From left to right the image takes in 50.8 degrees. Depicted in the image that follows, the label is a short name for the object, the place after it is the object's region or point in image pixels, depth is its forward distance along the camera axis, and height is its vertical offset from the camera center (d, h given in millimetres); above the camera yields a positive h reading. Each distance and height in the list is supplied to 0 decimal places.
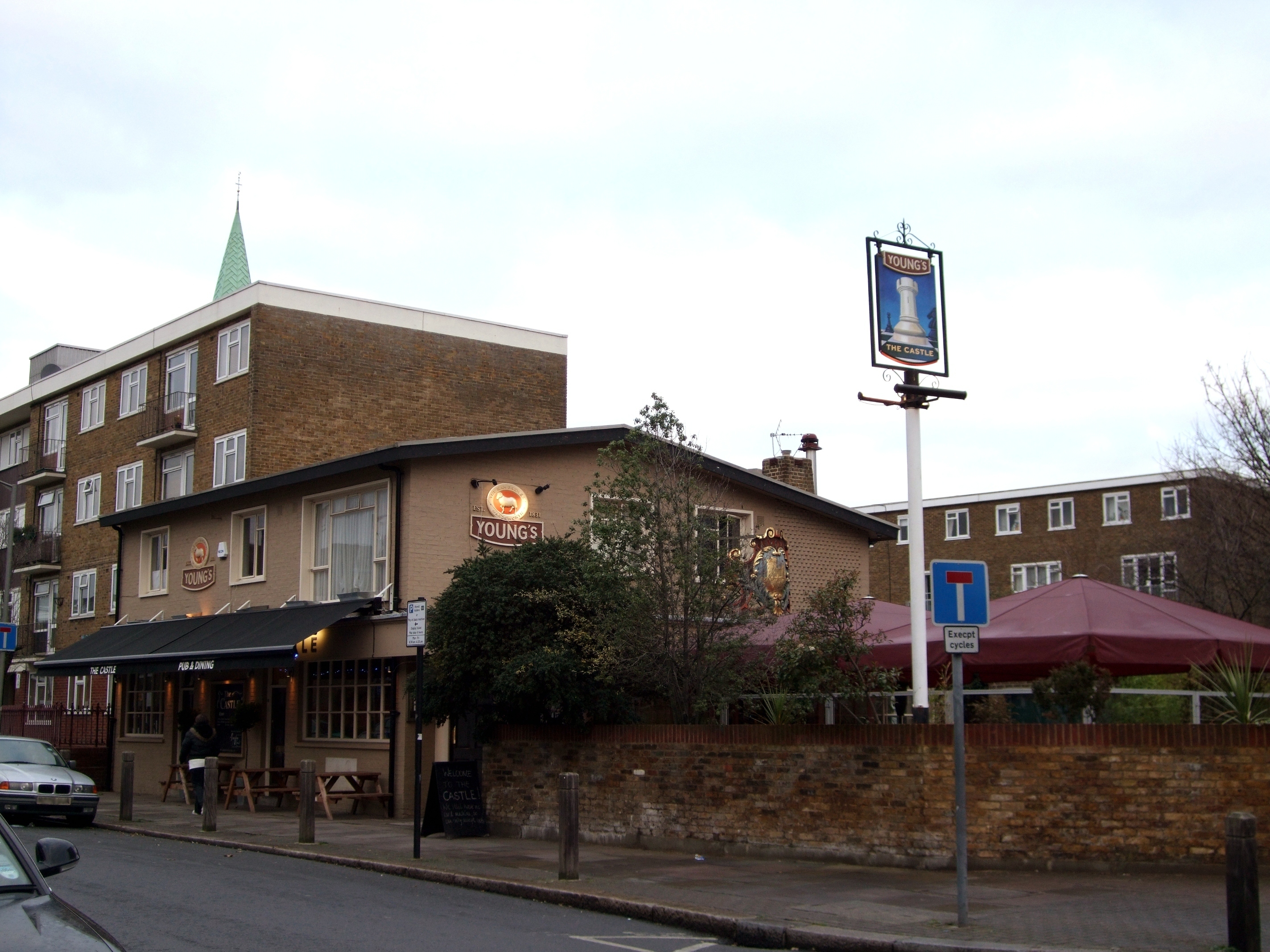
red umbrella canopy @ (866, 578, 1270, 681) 14805 +186
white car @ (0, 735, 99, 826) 19172 -1852
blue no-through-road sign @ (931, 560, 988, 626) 10281 +451
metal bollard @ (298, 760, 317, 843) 16703 -1769
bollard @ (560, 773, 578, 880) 12859 -1642
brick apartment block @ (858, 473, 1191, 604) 47281 +4461
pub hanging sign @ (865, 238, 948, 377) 16438 +4294
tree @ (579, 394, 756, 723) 16188 +934
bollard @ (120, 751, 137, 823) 20875 -2007
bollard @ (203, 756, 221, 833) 19188 -1902
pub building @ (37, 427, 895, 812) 21797 +1542
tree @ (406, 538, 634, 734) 16688 +204
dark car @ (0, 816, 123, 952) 5066 -1010
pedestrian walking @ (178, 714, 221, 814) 22047 -1509
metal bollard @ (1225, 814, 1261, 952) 8625 -1507
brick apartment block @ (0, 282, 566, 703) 32438 +6641
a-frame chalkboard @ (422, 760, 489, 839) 17359 -1896
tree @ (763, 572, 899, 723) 15117 -10
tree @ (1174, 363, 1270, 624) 27562 +2976
